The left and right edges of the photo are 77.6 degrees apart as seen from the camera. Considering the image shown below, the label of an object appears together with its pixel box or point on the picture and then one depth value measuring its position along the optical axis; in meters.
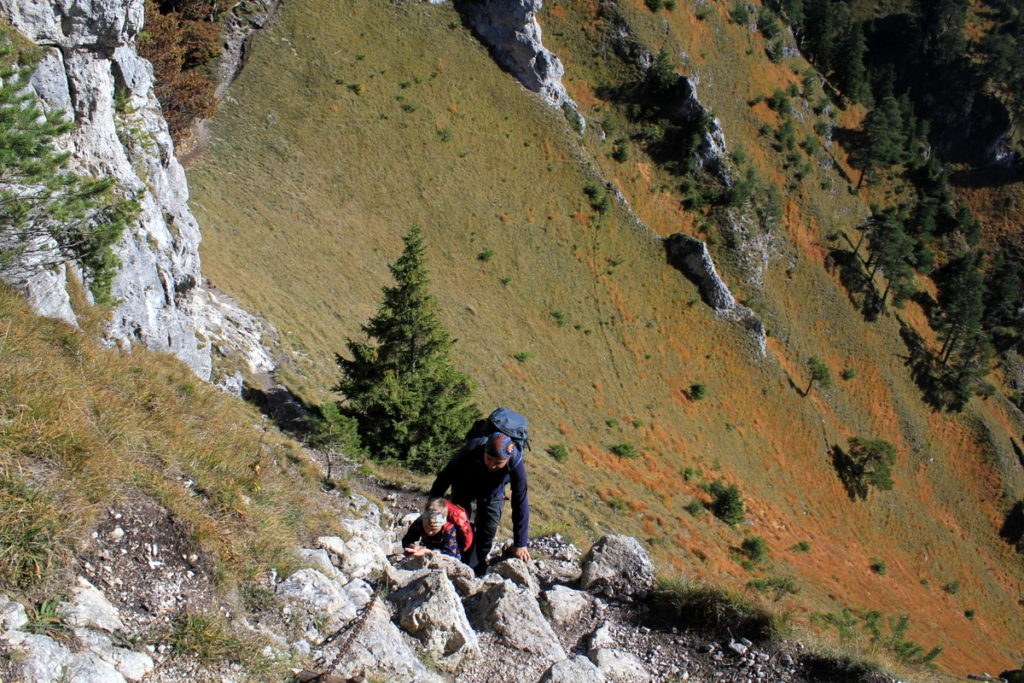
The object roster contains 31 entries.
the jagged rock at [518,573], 7.63
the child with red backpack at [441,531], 7.20
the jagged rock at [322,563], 6.05
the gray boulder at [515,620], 6.02
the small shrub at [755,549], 38.97
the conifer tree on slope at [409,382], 18.64
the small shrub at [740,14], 81.81
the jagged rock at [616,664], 6.05
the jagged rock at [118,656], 3.87
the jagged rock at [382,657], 4.77
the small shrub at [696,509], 40.06
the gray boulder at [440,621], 5.52
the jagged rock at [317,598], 5.29
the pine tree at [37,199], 7.59
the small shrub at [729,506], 41.66
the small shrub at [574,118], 59.62
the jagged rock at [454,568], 6.79
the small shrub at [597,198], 56.28
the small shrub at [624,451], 40.97
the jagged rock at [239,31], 43.78
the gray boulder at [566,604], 7.26
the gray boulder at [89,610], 3.96
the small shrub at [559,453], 34.74
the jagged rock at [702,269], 57.59
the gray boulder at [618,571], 8.05
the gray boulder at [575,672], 5.53
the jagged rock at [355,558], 6.80
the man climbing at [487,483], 6.88
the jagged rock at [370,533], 8.29
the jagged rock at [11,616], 3.62
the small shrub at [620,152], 62.34
